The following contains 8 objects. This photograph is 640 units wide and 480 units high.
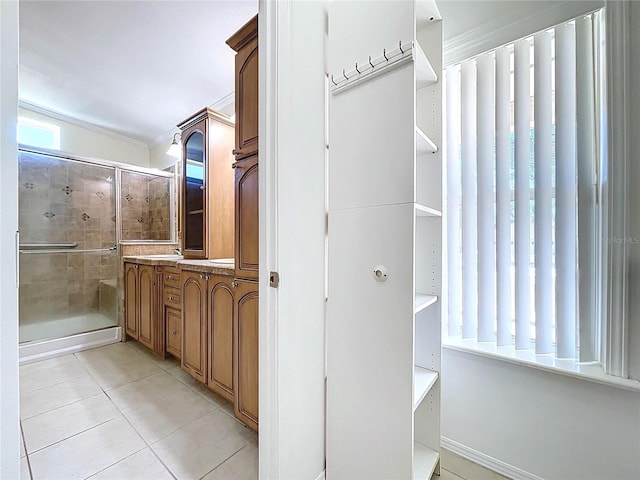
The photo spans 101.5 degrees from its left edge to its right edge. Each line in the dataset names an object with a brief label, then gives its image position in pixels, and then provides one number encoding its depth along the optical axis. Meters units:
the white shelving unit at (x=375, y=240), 0.95
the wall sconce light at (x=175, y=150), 2.96
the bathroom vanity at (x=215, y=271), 1.36
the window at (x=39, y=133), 2.94
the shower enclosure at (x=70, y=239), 2.65
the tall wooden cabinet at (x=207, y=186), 2.16
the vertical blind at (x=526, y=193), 1.16
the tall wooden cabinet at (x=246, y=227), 1.33
